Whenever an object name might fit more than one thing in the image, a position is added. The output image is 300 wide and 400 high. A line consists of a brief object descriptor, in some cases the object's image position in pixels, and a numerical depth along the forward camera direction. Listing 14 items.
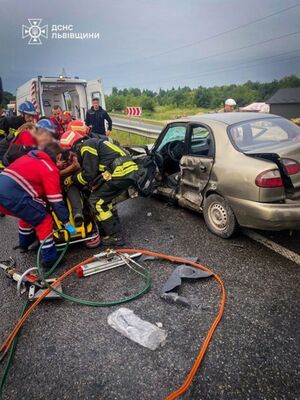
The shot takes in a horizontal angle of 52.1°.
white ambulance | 9.69
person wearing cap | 6.46
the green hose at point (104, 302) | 2.67
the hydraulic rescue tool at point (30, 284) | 2.81
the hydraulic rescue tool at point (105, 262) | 3.18
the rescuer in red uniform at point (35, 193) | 3.24
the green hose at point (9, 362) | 2.02
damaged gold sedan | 3.06
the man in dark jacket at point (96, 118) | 8.45
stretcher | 3.70
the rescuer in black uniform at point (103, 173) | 3.71
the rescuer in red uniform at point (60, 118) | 7.65
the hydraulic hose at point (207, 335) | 1.88
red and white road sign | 17.72
